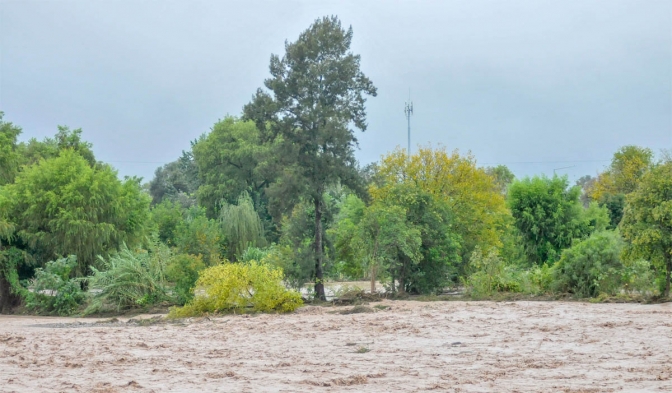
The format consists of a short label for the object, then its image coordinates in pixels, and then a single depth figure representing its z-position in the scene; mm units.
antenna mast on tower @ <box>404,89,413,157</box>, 85038
